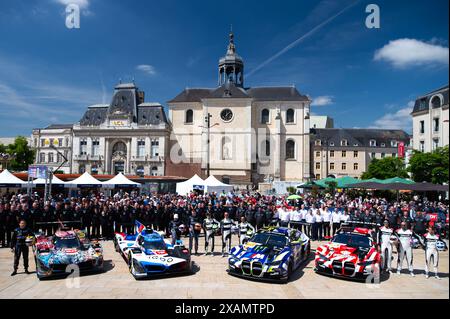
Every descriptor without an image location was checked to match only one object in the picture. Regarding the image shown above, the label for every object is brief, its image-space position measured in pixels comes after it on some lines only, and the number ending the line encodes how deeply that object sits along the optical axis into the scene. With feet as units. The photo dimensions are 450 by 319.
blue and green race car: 31.48
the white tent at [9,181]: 80.92
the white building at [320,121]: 299.58
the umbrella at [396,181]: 77.56
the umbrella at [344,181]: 104.68
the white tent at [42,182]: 90.54
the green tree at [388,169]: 140.36
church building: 191.93
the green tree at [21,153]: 233.35
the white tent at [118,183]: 95.72
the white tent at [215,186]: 103.96
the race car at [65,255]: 31.42
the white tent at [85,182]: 92.66
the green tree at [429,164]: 100.83
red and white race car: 32.01
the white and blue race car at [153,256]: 31.83
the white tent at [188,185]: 105.81
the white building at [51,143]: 234.17
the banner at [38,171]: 69.67
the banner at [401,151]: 154.77
